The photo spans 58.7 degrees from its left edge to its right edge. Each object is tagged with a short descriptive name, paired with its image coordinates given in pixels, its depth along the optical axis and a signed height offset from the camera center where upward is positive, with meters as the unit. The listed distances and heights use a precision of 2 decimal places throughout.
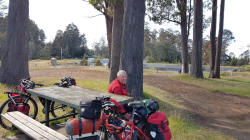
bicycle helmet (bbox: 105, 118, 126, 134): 2.98 -0.90
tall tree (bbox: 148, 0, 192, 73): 18.12 +3.96
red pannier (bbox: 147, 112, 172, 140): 2.88 -0.89
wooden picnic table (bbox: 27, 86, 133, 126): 3.86 -0.70
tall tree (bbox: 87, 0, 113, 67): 13.58 +3.56
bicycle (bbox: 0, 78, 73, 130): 4.74 -0.91
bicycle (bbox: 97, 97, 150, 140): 3.01 -0.91
